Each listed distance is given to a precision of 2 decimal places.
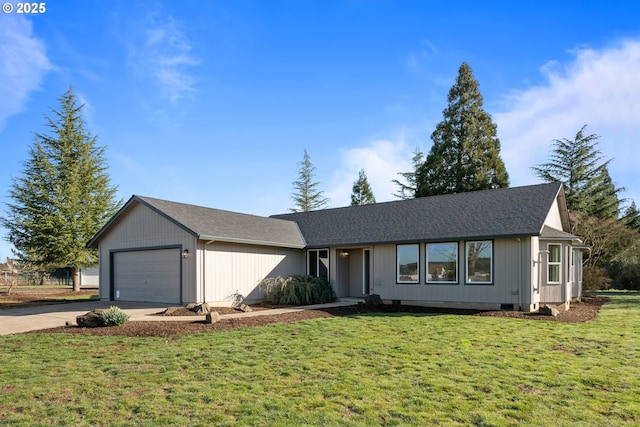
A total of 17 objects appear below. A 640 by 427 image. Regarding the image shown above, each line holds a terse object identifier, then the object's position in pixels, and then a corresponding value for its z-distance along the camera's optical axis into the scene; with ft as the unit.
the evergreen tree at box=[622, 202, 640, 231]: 110.42
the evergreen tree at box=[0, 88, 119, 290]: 82.48
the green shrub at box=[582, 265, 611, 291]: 73.15
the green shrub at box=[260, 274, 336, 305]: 52.54
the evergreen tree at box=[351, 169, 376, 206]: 142.51
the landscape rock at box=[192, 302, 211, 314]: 42.01
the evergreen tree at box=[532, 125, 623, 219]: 106.11
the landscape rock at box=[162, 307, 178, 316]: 41.78
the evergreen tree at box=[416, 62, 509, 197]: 105.50
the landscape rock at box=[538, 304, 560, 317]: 40.50
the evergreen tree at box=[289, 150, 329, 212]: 144.66
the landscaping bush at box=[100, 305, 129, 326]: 33.71
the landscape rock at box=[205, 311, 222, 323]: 35.76
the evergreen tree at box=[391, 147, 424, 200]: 131.85
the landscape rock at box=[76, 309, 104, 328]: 33.78
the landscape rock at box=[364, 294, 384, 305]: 49.70
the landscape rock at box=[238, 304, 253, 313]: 45.85
